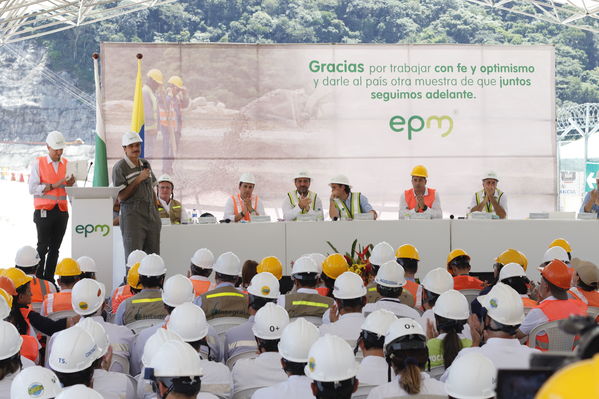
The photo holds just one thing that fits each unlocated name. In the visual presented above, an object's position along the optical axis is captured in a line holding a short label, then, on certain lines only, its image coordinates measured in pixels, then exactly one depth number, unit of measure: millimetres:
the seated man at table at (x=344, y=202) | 16880
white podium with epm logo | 13835
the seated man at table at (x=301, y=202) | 16783
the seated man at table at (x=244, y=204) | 17019
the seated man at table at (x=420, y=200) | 17047
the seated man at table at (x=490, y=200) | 17881
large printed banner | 22303
